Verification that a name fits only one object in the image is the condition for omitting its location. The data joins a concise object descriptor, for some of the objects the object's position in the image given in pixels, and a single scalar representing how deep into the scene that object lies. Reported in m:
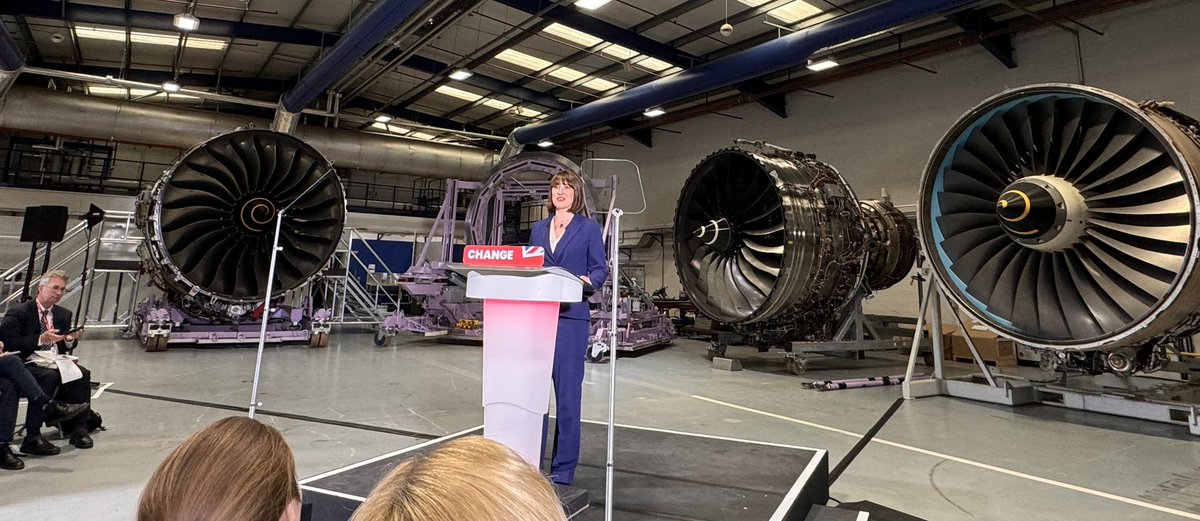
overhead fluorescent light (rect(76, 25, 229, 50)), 9.03
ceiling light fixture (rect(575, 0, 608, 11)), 7.94
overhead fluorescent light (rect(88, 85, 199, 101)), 11.62
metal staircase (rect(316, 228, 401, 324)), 9.14
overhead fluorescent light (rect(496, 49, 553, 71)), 10.38
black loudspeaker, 4.06
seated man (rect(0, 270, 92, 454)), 2.88
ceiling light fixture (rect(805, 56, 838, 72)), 7.51
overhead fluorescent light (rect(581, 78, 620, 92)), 11.48
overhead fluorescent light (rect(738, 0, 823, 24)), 8.19
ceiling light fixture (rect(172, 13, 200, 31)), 7.26
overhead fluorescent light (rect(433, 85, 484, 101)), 12.29
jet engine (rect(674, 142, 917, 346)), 5.05
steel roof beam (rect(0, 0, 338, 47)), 7.62
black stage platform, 1.85
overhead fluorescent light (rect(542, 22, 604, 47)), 9.22
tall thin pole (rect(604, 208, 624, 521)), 1.48
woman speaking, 1.85
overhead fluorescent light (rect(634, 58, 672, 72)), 10.39
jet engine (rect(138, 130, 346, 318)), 5.45
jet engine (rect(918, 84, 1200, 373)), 3.43
